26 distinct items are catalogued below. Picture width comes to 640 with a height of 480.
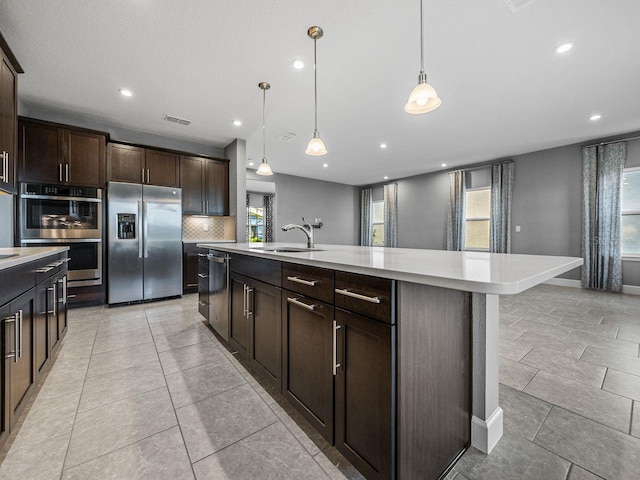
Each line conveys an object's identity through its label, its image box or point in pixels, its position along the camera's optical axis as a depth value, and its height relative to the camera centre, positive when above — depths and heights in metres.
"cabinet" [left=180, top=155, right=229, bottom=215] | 4.63 +0.92
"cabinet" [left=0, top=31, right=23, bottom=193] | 2.09 +0.98
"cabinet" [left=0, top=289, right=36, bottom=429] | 1.26 -0.61
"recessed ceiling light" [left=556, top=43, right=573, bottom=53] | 2.43 +1.74
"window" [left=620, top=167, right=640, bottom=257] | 4.59 +0.46
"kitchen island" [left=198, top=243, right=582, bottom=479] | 0.94 -0.48
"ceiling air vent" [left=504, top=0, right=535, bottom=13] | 1.95 +1.72
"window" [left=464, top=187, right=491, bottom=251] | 6.49 +0.48
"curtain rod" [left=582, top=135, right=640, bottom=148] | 4.51 +1.67
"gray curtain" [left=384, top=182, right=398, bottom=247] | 8.36 +0.70
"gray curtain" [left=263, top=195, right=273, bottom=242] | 7.48 +0.52
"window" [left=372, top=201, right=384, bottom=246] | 9.25 +0.49
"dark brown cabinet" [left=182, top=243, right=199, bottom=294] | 4.62 -0.54
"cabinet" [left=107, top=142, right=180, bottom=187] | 4.00 +1.11
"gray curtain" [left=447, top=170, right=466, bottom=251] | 6.71 +0.64
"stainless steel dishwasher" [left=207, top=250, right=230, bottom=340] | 2.37 -0.53
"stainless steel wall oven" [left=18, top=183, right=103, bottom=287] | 3.39 +0.17
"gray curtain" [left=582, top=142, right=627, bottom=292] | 4.64 +0.40
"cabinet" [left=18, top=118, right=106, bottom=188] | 3.39 +1.09
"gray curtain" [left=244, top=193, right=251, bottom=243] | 7.22 +0.99
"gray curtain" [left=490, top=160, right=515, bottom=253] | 5.88 +0.73
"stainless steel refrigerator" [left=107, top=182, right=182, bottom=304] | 3.87 -0.08
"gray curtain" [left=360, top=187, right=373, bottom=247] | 9.37 +0.77
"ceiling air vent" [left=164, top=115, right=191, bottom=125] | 3.92 +1.74
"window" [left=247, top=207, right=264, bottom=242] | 7.41 +0.35
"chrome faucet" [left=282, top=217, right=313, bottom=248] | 2.44 +0.06
